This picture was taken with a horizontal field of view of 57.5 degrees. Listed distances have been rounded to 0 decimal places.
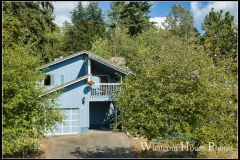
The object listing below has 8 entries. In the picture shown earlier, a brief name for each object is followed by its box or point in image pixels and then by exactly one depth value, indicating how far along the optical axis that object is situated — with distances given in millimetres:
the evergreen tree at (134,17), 42469
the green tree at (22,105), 10070
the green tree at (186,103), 8508
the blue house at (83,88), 18219
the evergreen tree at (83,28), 43906
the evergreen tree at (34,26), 22986
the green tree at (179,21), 48562
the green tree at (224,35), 26136
